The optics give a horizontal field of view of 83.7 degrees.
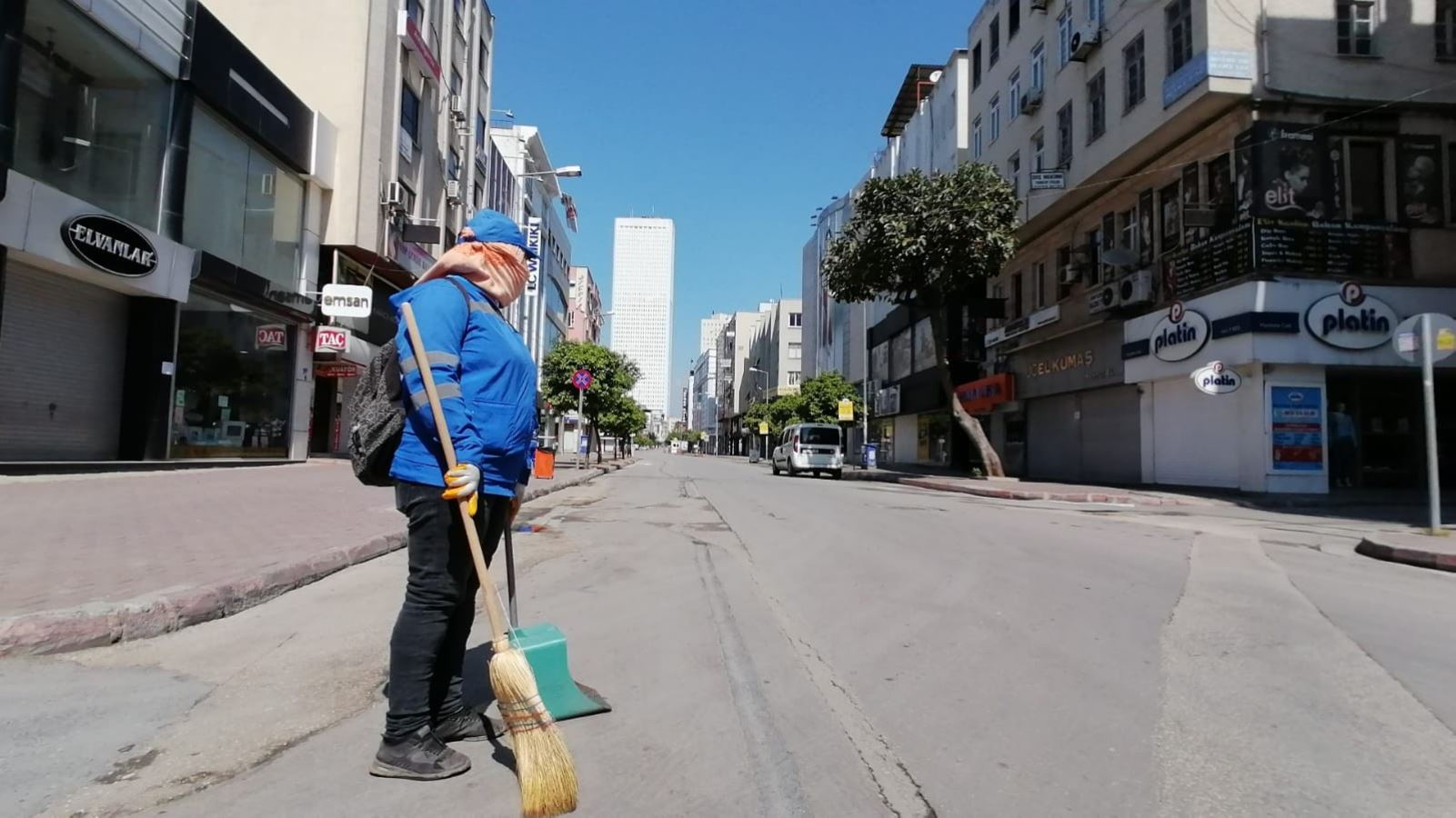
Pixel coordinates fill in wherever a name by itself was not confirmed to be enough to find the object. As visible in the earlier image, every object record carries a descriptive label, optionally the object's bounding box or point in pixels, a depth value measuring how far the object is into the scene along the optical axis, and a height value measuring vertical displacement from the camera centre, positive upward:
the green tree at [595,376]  32.62 +2.86
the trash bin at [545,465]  21.56 -0.58
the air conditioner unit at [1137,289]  21.27 +4.54
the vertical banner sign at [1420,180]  17.92 +6.37
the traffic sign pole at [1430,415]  9.98 +0.66
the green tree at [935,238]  23.36 +6.32
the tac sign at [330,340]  22.38 +2.69
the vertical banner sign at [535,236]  44.03 +11.45
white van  32.53 +0.08
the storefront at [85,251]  13.02 +3.07
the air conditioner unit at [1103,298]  22.45 +4.59
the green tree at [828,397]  54.00 +3.65
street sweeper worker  2.85 -0.13
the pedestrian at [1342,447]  18.05 +0.43
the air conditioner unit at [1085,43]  23.41 +12.13
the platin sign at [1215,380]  17.17 +1.76
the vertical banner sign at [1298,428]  17.33 +0.79
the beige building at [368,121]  24.06 +10.04
